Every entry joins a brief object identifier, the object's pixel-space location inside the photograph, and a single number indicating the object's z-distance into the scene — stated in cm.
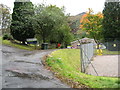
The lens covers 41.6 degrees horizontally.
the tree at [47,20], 1998
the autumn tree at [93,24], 3688
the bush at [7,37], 2224
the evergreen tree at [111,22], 2773
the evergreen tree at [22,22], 1923
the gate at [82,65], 1114
